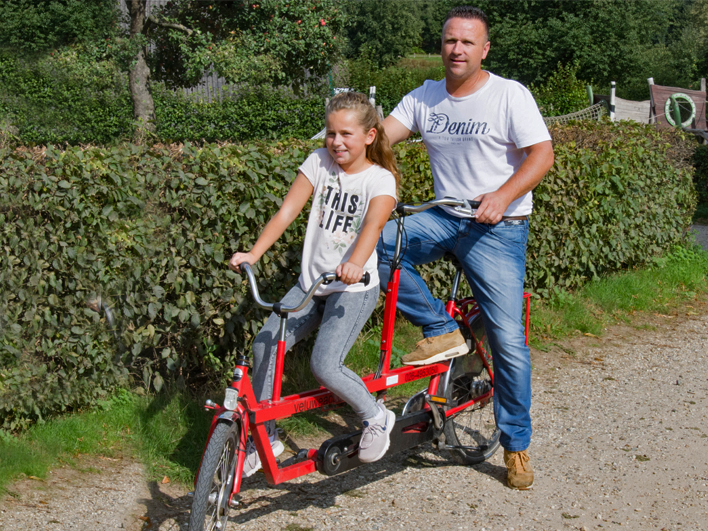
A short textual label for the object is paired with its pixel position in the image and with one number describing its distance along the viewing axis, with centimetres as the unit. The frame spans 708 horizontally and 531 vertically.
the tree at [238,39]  1327
